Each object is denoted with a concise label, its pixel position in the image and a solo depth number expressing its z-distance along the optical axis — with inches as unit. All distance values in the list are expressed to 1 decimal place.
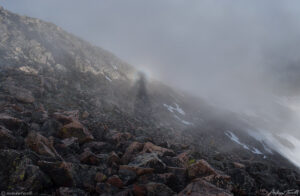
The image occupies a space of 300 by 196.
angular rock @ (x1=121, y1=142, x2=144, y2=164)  289.4
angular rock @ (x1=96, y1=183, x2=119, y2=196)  196.1
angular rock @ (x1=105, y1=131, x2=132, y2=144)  369.1
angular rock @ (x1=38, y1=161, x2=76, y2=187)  189.0
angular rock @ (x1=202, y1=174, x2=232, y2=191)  225.0
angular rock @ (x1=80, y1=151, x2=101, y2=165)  256.2
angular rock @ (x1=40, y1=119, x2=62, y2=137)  312.7
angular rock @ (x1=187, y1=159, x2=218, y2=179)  246.2
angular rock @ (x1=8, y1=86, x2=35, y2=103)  452.1
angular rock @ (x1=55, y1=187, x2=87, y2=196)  168.4
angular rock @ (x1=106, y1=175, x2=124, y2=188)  209.8
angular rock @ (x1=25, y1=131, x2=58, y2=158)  220.8
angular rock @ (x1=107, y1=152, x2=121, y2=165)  264.4
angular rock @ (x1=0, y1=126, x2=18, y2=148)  218.4
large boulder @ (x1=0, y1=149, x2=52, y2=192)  163.8
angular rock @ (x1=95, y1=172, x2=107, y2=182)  216.0
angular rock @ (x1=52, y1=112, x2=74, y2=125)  353.6
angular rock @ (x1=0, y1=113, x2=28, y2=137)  266.7
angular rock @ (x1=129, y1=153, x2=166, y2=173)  249.9
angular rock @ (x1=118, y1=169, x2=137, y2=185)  222.5
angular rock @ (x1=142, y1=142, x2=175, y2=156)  327.9
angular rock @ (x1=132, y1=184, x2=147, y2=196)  195.9
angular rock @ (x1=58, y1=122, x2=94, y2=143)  322.0
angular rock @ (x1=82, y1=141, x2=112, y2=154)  312.7
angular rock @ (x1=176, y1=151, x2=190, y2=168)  296.7
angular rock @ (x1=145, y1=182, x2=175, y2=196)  199.3
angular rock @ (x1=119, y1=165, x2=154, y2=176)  236.4
